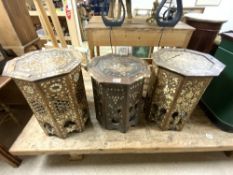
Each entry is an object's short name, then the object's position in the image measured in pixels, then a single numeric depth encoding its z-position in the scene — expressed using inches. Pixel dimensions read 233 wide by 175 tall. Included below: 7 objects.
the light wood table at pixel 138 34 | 45.3
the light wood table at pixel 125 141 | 36.9
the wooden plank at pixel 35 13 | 85.4
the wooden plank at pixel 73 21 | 70.4
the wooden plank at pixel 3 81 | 38.0
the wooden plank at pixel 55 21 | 49.4
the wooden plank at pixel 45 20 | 47.6
